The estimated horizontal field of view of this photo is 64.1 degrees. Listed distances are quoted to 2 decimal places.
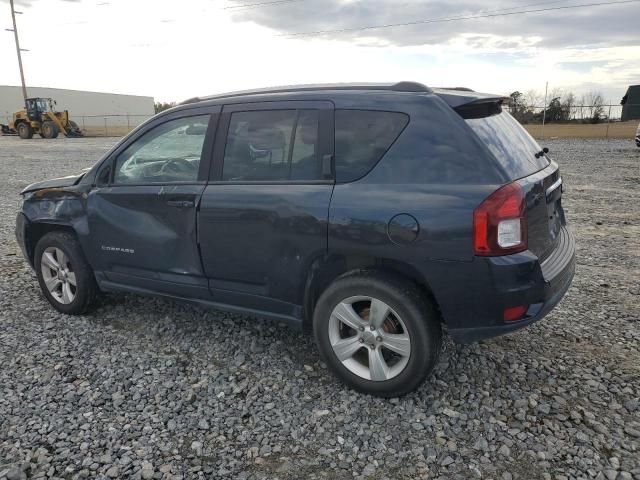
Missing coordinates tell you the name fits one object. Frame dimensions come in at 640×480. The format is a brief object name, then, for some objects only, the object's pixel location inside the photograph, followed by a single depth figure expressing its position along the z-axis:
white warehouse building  57.84
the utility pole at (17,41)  39.72
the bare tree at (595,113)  32.46
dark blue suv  2.77
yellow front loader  32.78
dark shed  31.11
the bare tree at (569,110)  34.53
